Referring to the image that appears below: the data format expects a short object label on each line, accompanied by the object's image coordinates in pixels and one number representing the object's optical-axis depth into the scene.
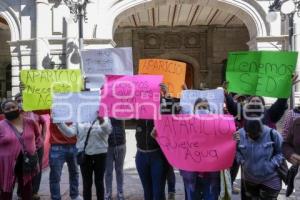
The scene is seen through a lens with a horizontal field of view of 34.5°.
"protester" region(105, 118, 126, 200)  6.19
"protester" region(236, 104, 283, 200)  4.46
